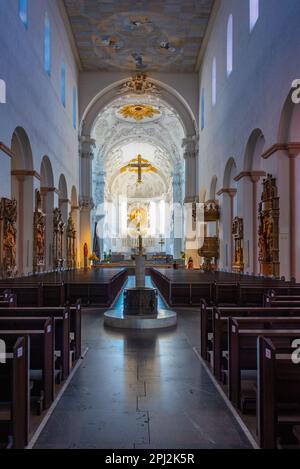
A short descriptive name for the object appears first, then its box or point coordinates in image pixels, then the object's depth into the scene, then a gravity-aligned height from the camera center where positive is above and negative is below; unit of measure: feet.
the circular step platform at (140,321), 28.22 -4.15
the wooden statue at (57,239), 61.16 +2.22
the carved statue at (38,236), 49.96 +2.16
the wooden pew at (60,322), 17.17 -2.60
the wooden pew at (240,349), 13.98 -2.95
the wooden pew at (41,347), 13.80 -2.82
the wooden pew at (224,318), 17.15 -2.37
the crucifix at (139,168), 103.34 +25.81
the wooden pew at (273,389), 10.51 -3.14
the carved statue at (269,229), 38.42 +2.19
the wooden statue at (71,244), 73.31 +1.77
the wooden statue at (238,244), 51.83 +1.21
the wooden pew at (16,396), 10.30 -3.32
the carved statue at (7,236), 37.68 +1.60
